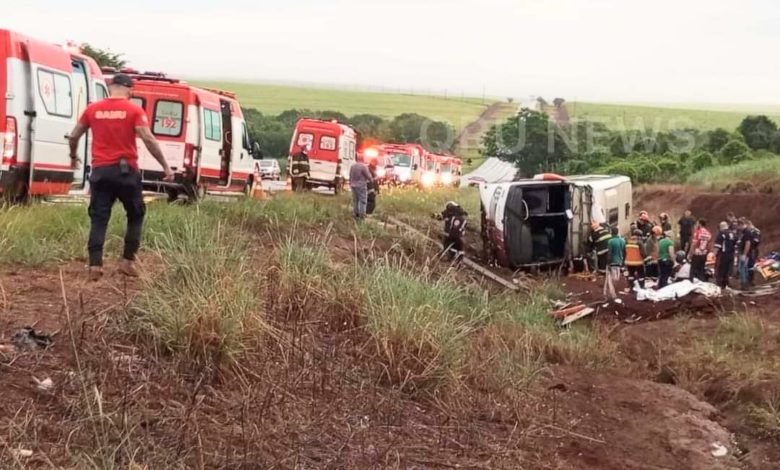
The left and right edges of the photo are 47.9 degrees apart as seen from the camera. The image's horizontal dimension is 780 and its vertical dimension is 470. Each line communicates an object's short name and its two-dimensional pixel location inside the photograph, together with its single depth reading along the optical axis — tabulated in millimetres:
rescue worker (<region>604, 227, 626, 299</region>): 16516
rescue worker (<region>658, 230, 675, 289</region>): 16578
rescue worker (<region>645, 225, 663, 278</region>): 17750
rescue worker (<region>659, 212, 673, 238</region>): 19108
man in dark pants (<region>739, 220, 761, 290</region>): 16906
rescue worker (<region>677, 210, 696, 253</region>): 20922
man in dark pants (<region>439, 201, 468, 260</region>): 17094
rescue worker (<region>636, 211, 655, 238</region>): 19109
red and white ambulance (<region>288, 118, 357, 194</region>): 24109
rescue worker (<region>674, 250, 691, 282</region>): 17489
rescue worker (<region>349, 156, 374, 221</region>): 16031
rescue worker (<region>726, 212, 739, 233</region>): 17562
